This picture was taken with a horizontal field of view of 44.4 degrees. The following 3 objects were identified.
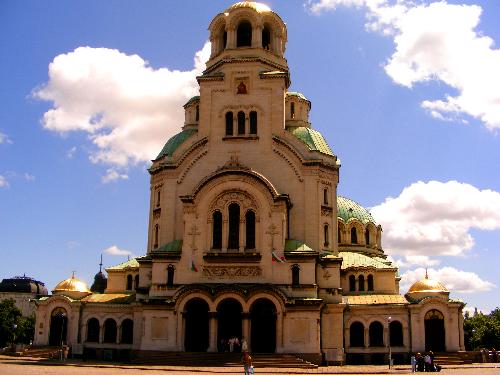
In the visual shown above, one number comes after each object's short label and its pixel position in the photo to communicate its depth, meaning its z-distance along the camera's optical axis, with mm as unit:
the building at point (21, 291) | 114500
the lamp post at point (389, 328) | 44969
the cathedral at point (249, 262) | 44938
